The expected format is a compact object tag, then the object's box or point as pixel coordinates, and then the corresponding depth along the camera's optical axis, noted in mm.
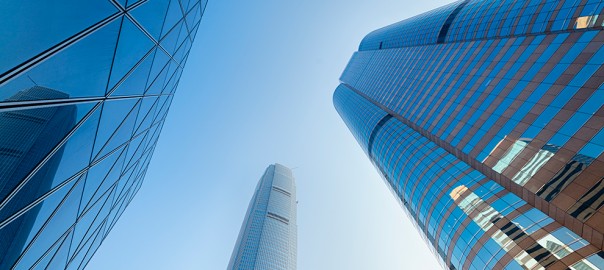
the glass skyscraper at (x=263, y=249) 167888
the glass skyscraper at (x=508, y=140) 27375
